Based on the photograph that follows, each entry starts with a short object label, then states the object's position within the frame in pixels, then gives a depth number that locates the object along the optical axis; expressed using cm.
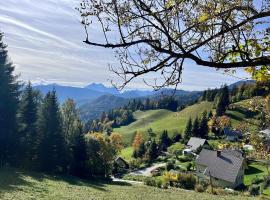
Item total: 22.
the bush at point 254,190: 3212
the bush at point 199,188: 2830
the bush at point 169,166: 4690
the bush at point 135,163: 5374
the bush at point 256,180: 3709
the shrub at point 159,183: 2952
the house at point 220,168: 3797
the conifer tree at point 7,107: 2390
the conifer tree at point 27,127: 2653
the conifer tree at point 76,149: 2917
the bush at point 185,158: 5361
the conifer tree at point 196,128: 6840
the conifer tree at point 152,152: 5840
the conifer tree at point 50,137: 2704
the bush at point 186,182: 3175
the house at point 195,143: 5848
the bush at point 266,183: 3314
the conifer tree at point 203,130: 6826
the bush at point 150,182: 2972
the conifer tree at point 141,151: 6241
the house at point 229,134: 6455
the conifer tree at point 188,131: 7012
